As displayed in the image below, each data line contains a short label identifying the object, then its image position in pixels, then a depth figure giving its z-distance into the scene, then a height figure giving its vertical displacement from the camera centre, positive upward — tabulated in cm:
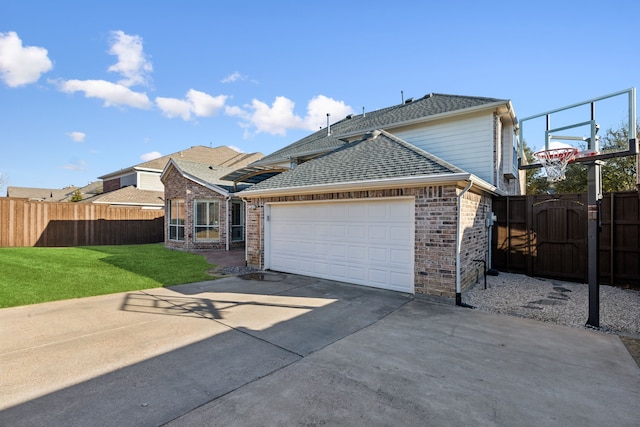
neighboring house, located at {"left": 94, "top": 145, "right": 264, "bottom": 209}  2431 +350
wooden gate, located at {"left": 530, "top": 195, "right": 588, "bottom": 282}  836 -72
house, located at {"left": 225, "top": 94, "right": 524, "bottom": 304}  666 +28
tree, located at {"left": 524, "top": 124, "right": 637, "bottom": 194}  1731 +244
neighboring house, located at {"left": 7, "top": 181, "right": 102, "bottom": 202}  4250 +344
